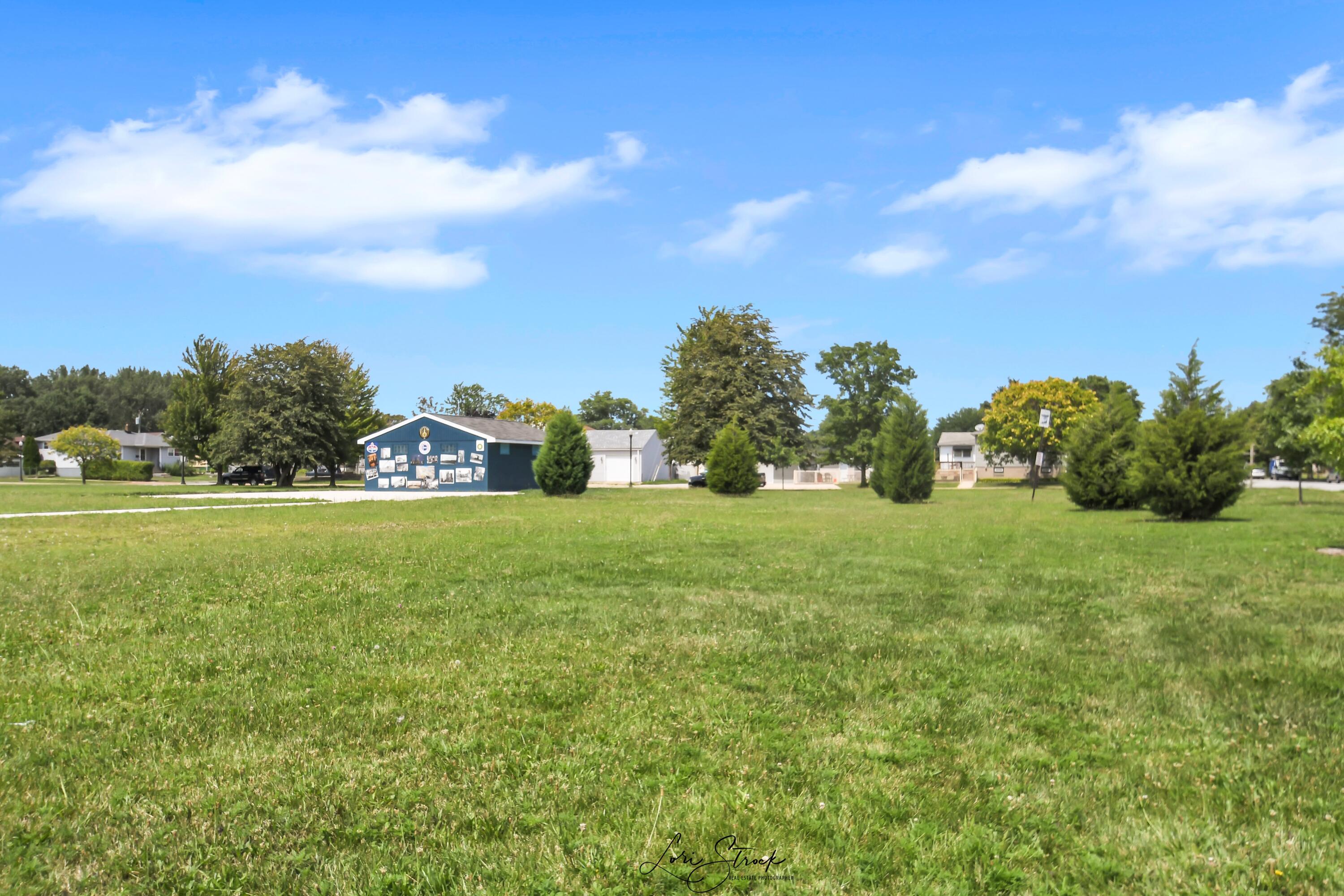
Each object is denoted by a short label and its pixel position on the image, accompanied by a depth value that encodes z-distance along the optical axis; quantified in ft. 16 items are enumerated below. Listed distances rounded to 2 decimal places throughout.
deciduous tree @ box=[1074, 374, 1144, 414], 278.46
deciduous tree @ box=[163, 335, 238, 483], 182.80
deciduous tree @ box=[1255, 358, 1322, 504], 111.75
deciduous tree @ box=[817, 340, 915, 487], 201.77
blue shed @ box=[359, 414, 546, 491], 146.51
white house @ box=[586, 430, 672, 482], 237.45
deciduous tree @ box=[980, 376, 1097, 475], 209.97
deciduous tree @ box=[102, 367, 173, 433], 394.73
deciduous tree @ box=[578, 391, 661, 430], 345.10
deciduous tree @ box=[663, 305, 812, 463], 181.88
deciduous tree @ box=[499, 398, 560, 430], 295.28
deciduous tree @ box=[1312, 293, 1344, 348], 173.37
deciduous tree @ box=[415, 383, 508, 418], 303.89
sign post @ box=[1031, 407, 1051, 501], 93.97
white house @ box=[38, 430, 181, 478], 318.45
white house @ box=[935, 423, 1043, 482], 263.90
